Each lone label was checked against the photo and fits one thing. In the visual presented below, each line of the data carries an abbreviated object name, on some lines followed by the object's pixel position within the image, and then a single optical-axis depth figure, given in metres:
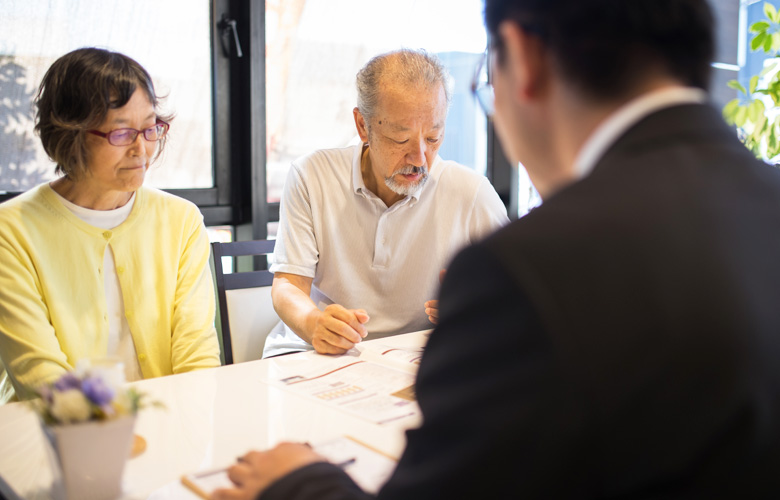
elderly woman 1.77
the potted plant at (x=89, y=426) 0.92
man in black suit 0.52
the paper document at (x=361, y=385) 1.36
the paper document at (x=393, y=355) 1.67
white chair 2.24
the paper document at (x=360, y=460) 1.05
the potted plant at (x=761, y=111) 3.00
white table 1.08
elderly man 2.11
